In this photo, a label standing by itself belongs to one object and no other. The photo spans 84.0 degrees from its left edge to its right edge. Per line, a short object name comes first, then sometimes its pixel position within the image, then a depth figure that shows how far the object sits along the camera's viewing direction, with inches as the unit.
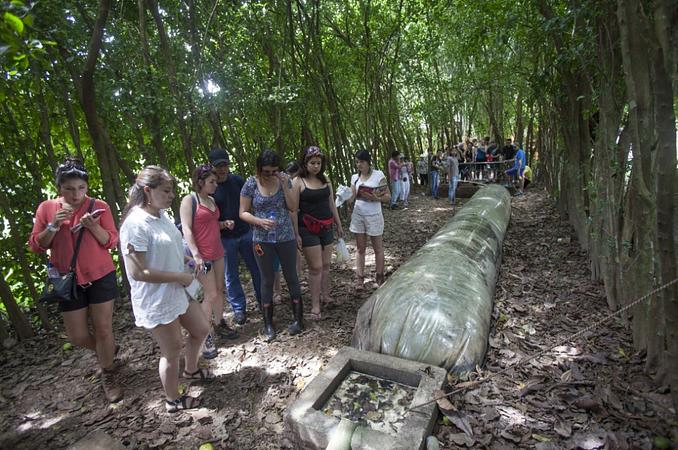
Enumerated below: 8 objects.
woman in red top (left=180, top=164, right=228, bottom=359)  118.9
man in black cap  135.3
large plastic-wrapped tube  101.8
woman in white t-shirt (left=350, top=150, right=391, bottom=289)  160.9
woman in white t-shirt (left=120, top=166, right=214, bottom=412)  85.3
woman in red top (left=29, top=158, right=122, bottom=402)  99.4
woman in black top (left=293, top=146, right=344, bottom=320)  136.2
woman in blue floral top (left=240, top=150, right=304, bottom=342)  124.4
